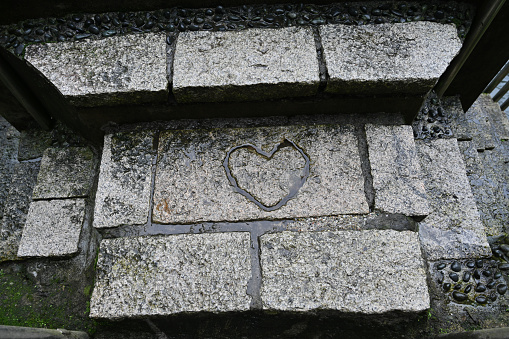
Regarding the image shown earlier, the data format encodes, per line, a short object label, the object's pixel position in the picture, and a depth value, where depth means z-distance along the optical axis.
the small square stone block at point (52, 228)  1.99
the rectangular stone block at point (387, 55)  1.83
